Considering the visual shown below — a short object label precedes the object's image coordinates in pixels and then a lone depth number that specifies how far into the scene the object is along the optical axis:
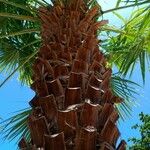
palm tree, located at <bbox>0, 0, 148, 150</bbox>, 1.53
